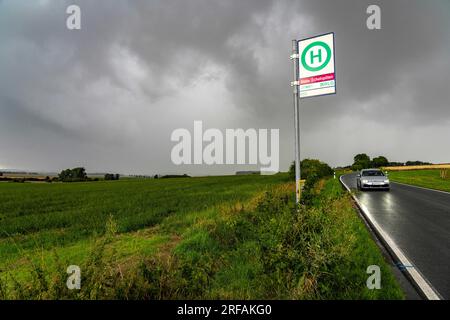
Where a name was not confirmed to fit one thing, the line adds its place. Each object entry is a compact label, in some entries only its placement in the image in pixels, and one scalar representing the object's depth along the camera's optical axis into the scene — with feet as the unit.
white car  59.57
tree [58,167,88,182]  278.87
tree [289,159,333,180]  136.69
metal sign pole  21.73
